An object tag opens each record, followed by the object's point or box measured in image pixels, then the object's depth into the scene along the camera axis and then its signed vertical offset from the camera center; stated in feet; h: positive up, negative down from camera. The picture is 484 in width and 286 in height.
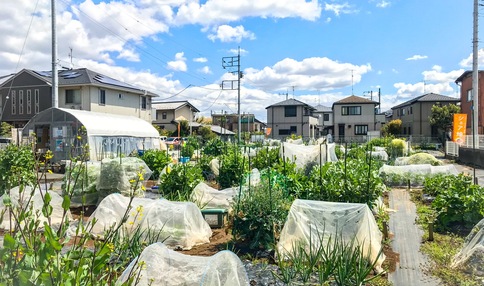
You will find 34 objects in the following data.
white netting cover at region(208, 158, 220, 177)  36.03 -2.80
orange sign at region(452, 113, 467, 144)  62.95 +1.35
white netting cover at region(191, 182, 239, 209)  21.63 -3.42
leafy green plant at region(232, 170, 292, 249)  14.79 -3.12
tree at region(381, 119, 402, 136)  120.06 +2.62
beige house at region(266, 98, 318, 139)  138.92 +6.56
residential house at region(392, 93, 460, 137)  115.14 +7.35
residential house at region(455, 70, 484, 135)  77.60 +8.70
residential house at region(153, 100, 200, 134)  128.98 +7.62
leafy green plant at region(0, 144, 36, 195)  22.43 -1.52
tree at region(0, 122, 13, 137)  82.02 +1.50
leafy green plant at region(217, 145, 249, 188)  28.50 -2.51
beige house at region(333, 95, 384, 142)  131.44 +6.97
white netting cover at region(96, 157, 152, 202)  22.90 -2.38
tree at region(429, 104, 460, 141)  100.53 +5.53
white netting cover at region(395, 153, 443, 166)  41.57 -2.58
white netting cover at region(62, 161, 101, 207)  23.52 -3.13
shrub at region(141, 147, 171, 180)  34.63 -2.18
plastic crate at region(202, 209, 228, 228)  19.15 -4.13
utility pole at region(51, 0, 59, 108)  46.80 +10.31
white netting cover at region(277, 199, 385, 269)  13.61 -3.22
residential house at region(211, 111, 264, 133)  183.33 +7.61
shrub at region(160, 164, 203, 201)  23.02 -2.72
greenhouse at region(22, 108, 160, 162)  51.16 +0.84
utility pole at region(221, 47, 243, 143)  98.66 +16.03
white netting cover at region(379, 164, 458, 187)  32.53 -3.16
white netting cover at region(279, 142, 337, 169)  33.42 -1.49
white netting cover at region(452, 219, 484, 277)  12.89 -4.12
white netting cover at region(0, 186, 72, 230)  18.53 -3.38
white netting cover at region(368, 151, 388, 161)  46.42 -2.26
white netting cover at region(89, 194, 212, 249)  15.88 -3.53
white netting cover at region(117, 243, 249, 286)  8.80 -3.16
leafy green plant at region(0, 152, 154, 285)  4.48 -1.55
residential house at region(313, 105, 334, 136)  171.02 +8.39
